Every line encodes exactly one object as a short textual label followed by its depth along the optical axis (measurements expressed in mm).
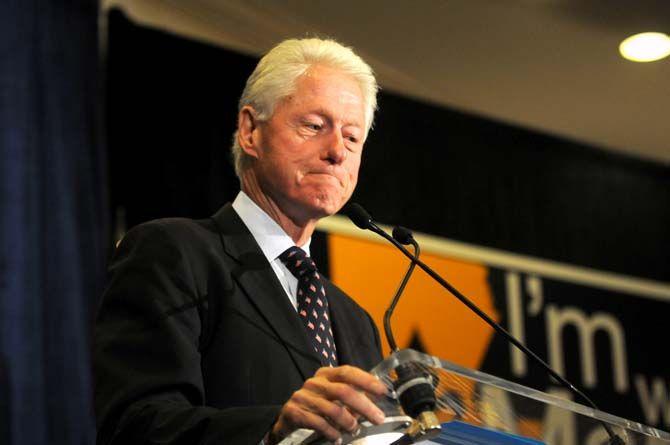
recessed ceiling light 8829
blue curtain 7183
